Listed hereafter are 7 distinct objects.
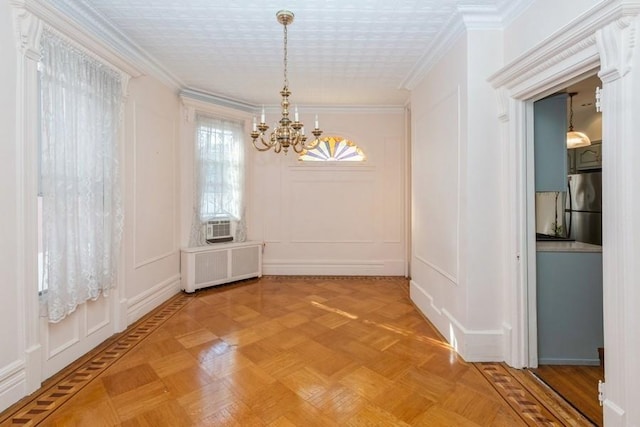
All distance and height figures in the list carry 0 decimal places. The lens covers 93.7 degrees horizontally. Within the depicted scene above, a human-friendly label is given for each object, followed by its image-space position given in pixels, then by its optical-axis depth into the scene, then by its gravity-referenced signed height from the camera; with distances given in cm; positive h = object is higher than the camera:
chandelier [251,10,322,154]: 269 +76
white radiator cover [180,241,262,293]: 464 -85
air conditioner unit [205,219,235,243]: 505 -31
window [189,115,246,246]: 484 +64
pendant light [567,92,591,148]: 355 +83
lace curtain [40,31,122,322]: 237 +33
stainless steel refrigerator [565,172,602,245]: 515 +8
